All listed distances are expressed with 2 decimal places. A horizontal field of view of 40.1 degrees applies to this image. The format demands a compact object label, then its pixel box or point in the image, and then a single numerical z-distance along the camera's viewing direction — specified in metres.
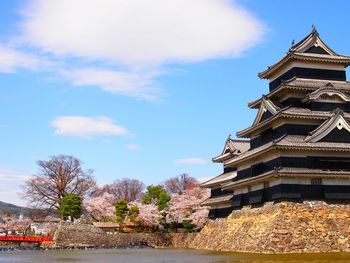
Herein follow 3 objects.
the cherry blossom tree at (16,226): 87.19
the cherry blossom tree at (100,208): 77.31
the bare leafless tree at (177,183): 103.06
